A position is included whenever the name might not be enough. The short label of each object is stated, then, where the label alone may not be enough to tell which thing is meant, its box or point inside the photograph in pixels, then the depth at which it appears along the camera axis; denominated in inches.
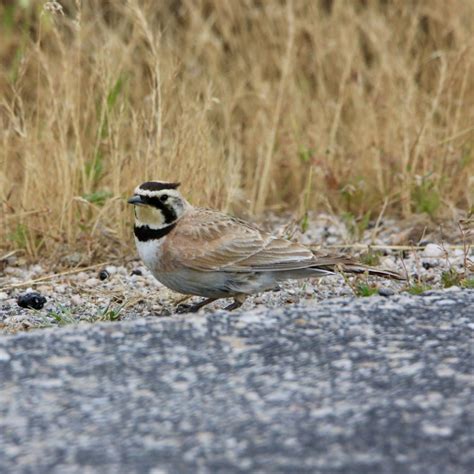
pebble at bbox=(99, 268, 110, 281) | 617.0
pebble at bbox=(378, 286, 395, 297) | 486.9
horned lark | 509.7
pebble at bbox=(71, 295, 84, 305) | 570.6
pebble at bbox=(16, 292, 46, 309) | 561.0
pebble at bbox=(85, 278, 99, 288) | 604.1
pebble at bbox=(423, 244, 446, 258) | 624.7
